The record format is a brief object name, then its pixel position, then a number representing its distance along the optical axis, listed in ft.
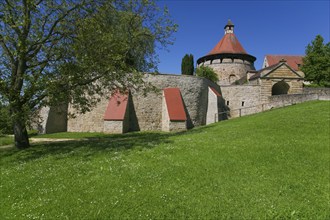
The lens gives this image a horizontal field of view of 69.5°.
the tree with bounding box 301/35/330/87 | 115.34
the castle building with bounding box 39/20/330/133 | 75.00
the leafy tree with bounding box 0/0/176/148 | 34.01
